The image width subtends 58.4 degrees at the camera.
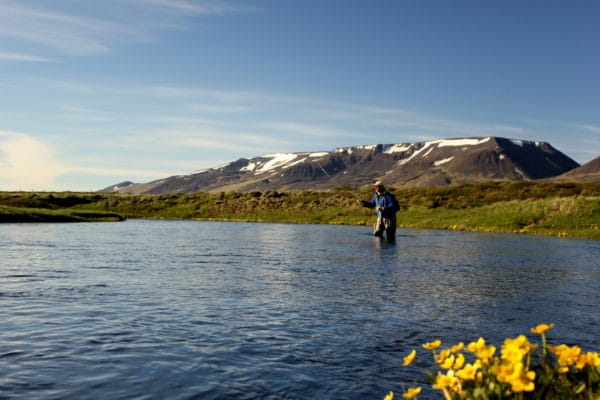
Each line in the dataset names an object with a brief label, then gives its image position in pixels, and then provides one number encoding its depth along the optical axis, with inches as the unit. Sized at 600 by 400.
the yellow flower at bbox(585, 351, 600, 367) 190.1
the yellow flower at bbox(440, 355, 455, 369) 187.8
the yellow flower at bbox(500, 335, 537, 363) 175.2
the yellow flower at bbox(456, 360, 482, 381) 178.5
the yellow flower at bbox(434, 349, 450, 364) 196.1
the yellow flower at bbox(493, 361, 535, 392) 164.7
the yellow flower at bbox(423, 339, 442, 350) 201.6
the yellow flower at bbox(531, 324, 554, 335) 190.0
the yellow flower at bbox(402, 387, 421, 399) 179.8
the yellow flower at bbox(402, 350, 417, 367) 191.8
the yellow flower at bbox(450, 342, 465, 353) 195.6
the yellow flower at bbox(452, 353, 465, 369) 190.1
